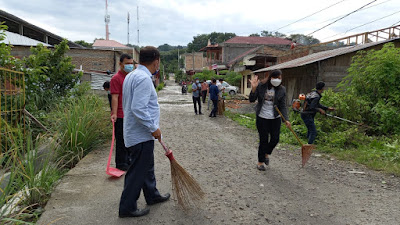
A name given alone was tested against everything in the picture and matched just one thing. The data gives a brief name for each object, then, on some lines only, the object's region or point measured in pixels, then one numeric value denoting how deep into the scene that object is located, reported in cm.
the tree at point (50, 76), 605
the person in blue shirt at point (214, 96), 1174
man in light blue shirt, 263
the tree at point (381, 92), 700
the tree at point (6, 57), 482
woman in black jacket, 446
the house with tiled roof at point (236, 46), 4062
